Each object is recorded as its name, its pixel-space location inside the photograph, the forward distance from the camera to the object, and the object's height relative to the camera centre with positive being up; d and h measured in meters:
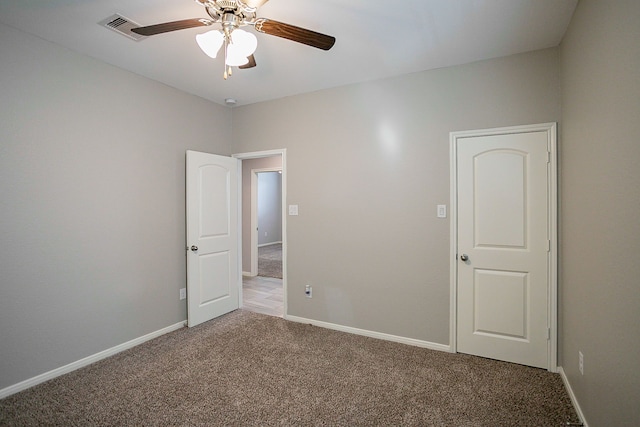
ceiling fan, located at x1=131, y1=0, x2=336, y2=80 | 1.64 +1.01
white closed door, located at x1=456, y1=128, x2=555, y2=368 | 2.48 -0.32
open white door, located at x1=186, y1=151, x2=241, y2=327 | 3.41 -0.31
